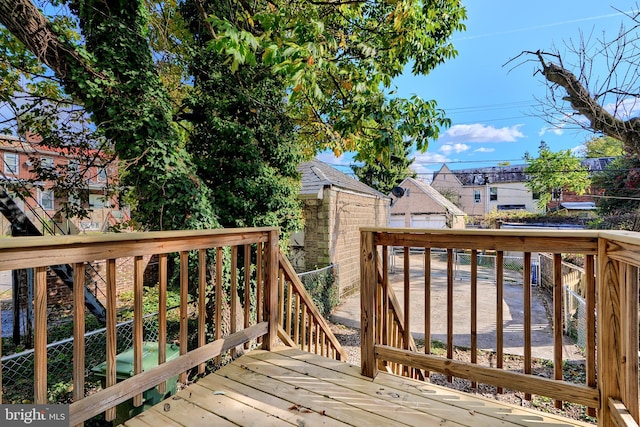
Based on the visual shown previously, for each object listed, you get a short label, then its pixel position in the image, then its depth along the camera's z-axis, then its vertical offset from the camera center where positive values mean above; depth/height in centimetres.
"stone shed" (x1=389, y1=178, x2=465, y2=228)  1938 +44
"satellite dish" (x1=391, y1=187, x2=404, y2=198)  1919 +159
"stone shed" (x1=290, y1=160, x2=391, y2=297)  816 -30
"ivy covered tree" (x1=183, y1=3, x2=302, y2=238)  451 +123
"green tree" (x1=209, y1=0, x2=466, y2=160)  271 +202
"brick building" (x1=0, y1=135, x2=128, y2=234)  413 +53
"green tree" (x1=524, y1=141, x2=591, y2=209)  1858 +270
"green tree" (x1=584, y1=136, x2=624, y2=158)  1164 +306
